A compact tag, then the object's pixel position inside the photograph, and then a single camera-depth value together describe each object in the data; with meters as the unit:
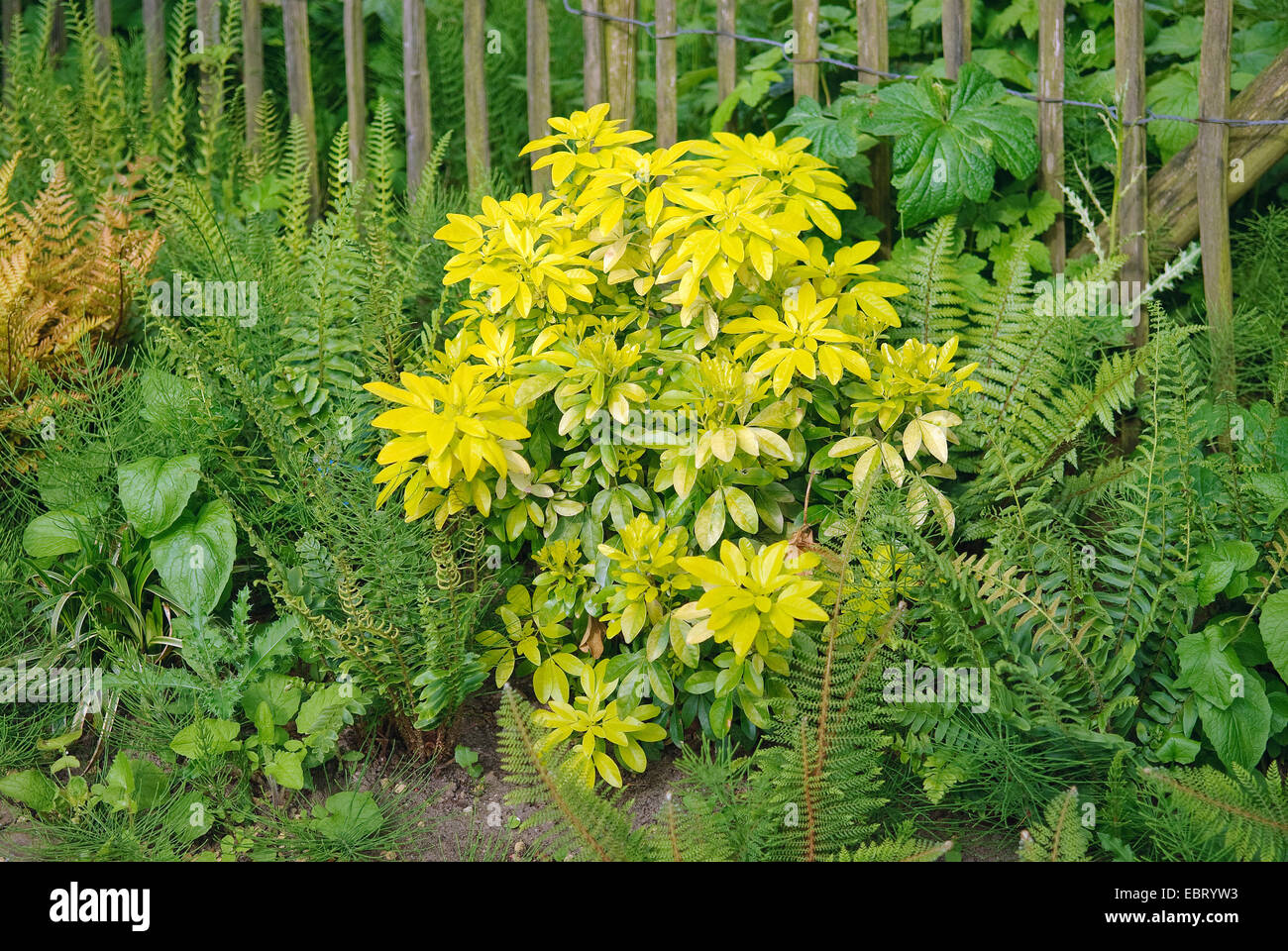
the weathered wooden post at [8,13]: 4.72
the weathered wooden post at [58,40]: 4.88
